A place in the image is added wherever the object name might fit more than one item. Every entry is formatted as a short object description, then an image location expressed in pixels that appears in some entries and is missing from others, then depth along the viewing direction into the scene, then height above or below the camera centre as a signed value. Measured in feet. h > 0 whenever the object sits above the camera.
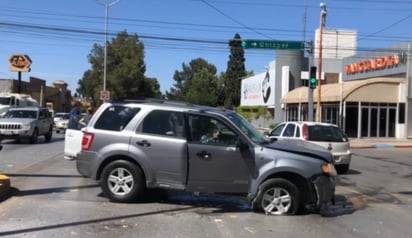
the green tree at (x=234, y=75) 333.01 +21.02
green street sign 106.22 +12.64
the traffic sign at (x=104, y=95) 150.00 +3.13
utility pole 109.19 +17.75
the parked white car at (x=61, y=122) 130.11 -3.97
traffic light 97.71 +6.03
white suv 83.05 -2.93
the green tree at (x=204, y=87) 349.64 +15.23
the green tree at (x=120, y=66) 207.00 +15.34
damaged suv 30.60 -2.71
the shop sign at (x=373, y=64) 132.16 +12.52
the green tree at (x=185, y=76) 486.79 +29.91
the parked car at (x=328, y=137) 54.29 -2.43
